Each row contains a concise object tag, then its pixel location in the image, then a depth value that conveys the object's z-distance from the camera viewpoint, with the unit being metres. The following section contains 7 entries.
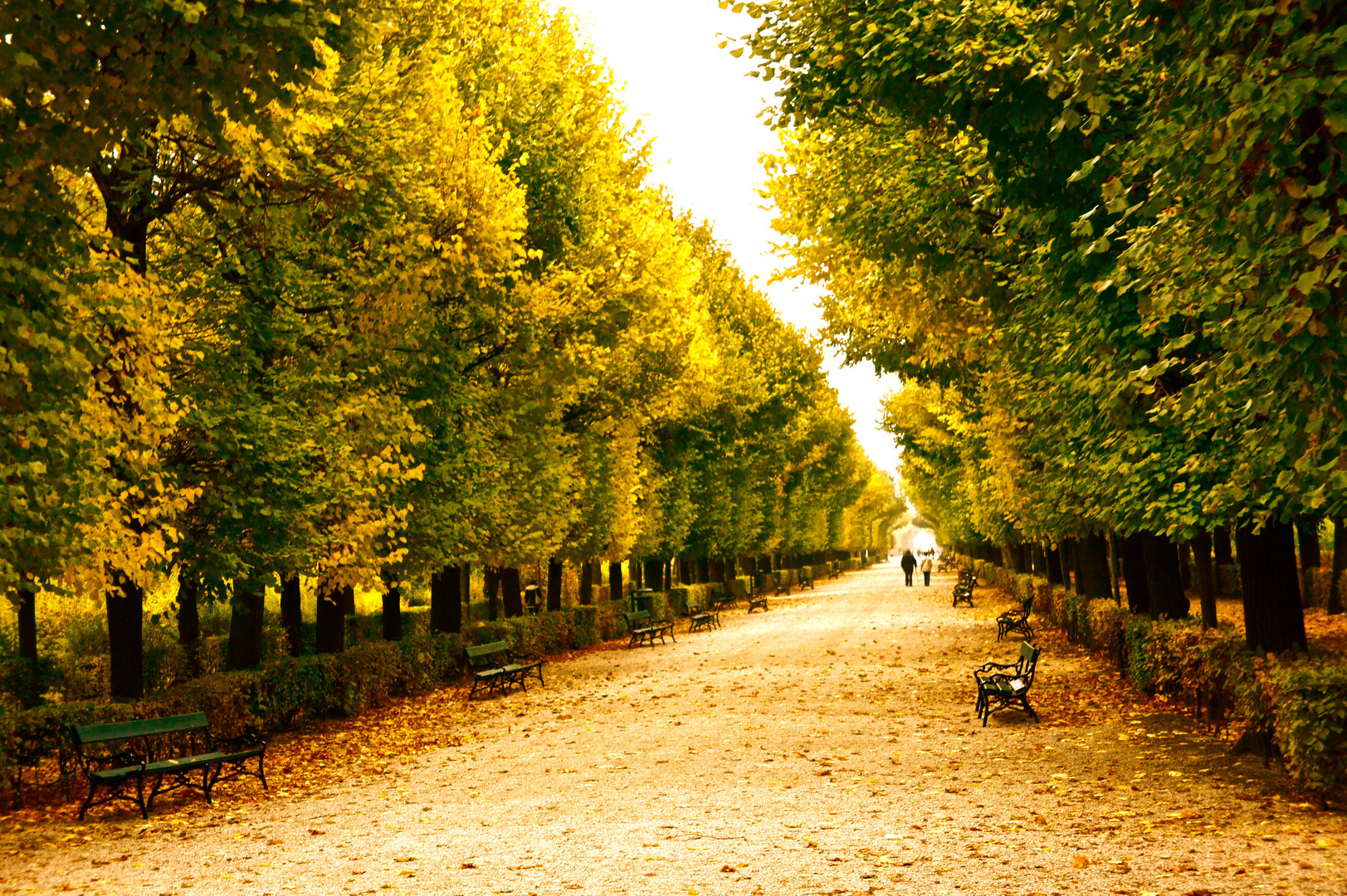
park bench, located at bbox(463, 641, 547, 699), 19.42
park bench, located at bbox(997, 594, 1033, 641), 24.77
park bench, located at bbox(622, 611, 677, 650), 27.97
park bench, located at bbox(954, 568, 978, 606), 39.19
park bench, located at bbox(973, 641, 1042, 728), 14.01
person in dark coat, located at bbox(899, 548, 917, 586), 57.70
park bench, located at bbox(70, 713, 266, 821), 10.59
